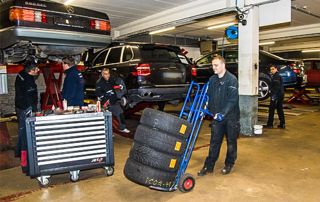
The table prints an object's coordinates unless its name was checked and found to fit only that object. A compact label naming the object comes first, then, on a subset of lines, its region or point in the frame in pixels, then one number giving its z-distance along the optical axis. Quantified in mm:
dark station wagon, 5855
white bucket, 6047
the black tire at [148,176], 2934
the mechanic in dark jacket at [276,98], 6746
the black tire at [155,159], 2941
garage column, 5895
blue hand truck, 3184
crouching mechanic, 5684
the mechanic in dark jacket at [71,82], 4668
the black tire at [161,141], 2930
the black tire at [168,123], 2928
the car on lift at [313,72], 11938
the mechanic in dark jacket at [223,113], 3605
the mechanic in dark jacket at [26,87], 4336
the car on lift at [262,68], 8523
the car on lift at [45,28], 3822
